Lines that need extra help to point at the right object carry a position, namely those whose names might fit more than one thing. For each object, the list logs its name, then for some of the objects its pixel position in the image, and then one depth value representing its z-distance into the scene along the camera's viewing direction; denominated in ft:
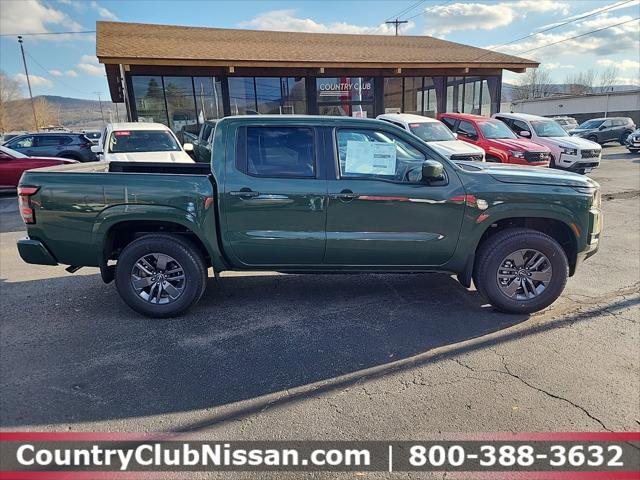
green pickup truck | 12.82
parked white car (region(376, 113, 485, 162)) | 35.12
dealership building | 48.49
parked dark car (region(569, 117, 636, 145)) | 80.87
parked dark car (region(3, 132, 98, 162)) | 51.70
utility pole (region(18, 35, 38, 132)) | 170.95
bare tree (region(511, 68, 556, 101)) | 247.09
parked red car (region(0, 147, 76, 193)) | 37.83
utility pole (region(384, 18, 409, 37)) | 131.79
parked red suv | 38.68
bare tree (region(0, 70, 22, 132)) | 213.46
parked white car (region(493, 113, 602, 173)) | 42.29
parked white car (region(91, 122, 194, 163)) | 30.89
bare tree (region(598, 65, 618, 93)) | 235.56
